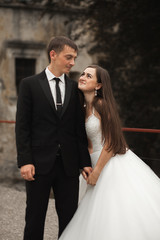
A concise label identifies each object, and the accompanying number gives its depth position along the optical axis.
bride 3.24
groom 3.19
